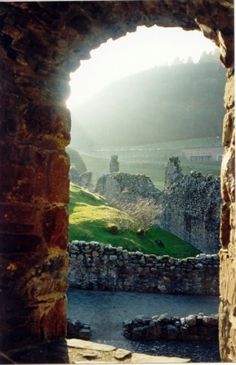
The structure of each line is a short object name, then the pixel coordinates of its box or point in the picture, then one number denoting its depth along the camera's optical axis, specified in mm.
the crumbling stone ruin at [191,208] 21406
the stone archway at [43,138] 3211
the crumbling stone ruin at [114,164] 39156
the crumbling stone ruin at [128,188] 29888
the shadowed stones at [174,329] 10031
